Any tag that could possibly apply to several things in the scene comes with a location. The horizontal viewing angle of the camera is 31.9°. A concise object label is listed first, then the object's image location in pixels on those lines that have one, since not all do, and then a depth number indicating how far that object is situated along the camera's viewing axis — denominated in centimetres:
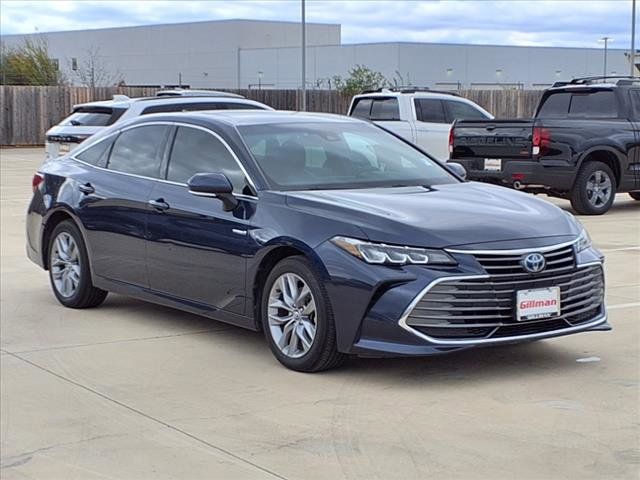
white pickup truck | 2047
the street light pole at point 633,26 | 3747
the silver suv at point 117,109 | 1603
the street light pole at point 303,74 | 3263
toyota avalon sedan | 645
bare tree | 5919
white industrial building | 5272
